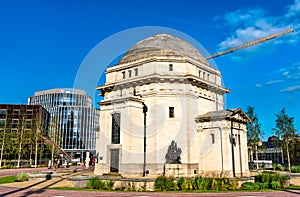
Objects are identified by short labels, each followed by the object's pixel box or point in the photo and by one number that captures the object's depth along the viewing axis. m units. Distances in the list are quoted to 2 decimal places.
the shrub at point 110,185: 22.45
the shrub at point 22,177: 28.57
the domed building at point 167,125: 33.44
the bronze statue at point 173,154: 33.75
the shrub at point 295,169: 37.59
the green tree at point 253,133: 54.33
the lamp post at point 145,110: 33.30
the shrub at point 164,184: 21.62
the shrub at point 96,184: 22.73
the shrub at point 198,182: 21.78
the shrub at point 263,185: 22.75
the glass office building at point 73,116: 111.25
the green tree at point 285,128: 50.09
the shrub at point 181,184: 21.84
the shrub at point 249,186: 22.23
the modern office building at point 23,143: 63.12
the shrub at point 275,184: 22.98
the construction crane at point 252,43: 54.94
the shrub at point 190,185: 21.72
